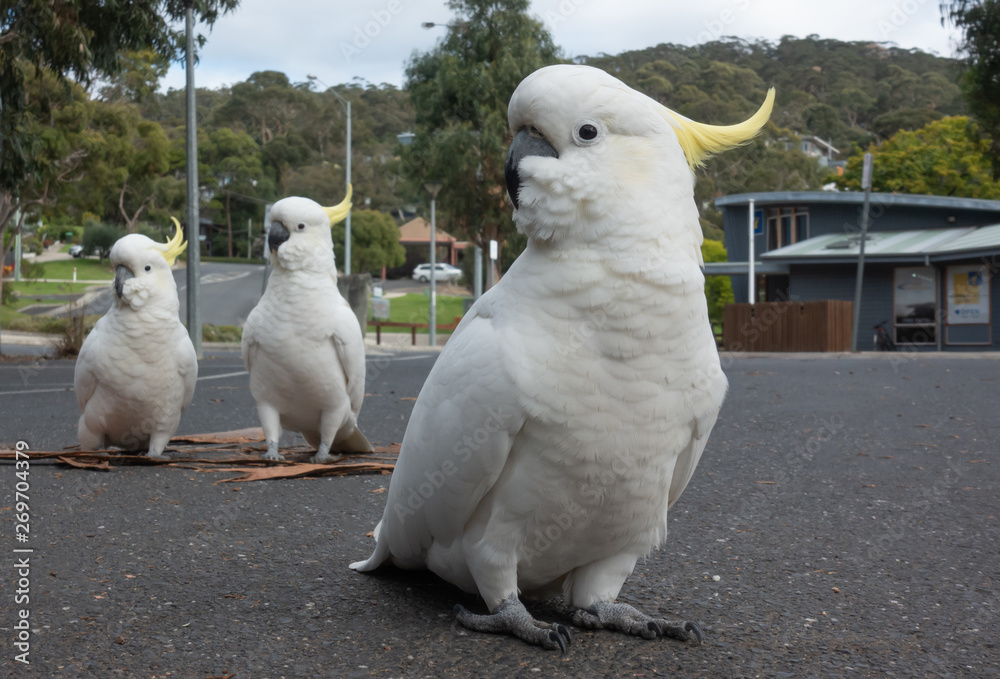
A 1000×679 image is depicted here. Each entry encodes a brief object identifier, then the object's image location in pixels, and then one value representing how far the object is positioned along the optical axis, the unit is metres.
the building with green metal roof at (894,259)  20.27
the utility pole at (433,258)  20.08
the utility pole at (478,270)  21.92
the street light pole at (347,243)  21.67
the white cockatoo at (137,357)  4.31
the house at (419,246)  58.66
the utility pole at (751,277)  21.85
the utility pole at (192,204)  13.27
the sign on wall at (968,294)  20.17
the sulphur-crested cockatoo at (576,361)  1.96
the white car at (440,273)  50.35
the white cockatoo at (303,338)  4.42
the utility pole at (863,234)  16.25
